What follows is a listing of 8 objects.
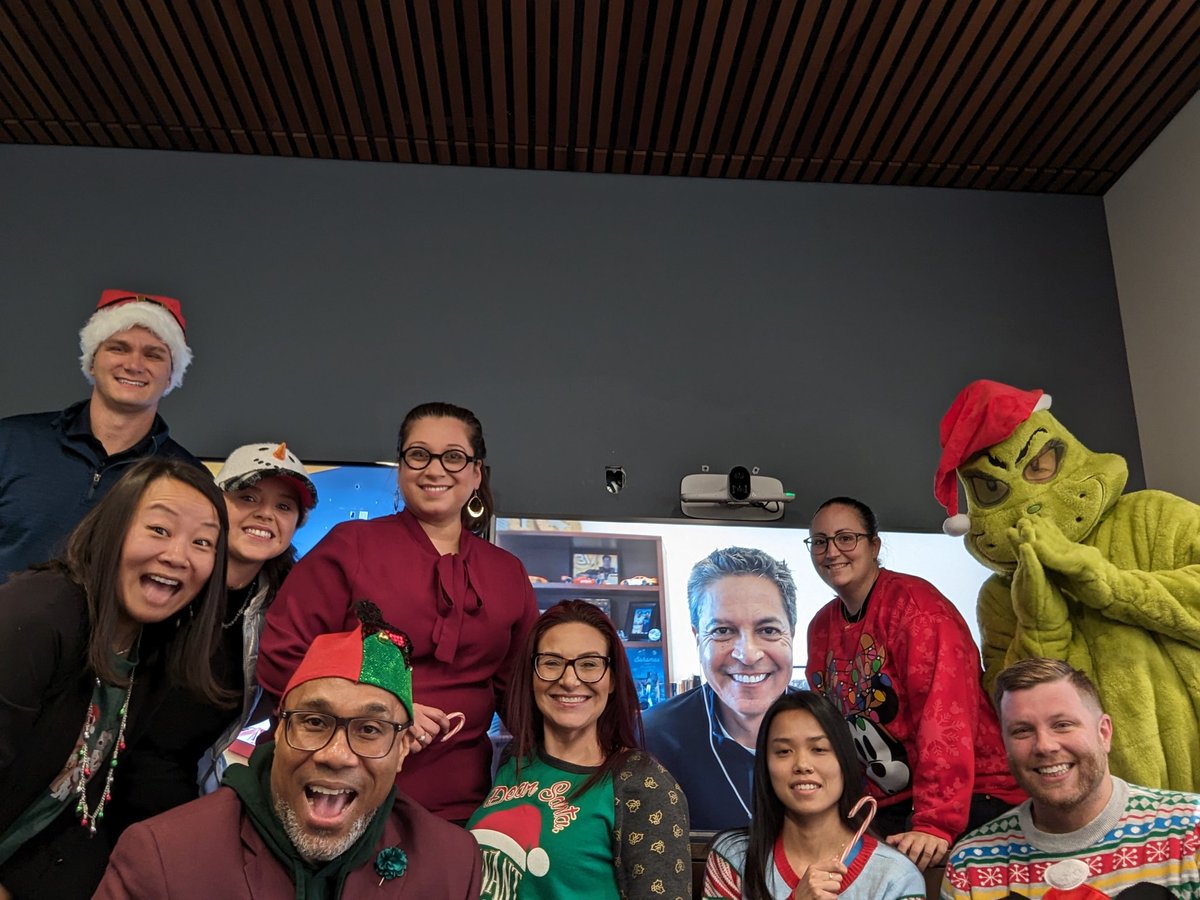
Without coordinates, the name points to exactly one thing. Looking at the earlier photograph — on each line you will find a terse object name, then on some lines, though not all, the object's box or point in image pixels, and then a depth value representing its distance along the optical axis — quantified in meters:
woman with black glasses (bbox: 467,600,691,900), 1.94
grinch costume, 2.28
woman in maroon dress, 2.10
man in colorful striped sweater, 1.89
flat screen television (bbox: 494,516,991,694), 3.14
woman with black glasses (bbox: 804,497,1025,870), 2.24
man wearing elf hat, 1.54
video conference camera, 3.39
